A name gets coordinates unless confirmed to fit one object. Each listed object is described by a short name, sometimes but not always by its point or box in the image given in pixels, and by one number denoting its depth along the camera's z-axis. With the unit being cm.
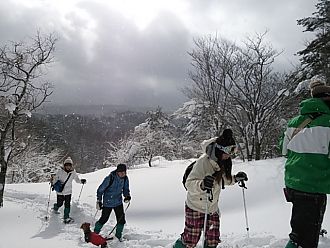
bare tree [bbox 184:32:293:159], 1616
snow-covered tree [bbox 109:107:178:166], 3600
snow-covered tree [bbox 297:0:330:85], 1565
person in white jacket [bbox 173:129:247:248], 395
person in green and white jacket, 314
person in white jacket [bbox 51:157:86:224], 947
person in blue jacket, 693
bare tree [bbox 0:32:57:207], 1120
